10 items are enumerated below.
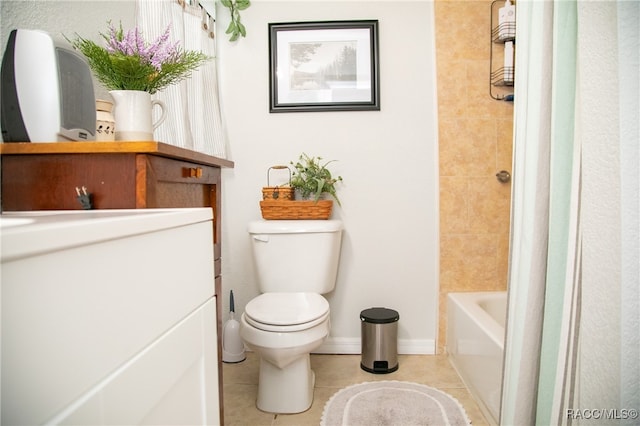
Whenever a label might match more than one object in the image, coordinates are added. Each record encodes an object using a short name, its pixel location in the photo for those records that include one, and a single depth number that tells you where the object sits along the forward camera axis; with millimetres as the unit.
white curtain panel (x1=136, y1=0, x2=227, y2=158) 1621
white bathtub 1587
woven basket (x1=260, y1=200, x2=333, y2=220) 2096
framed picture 2244
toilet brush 2234
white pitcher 1041
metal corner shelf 2152
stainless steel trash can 2076
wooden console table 879
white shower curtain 581
